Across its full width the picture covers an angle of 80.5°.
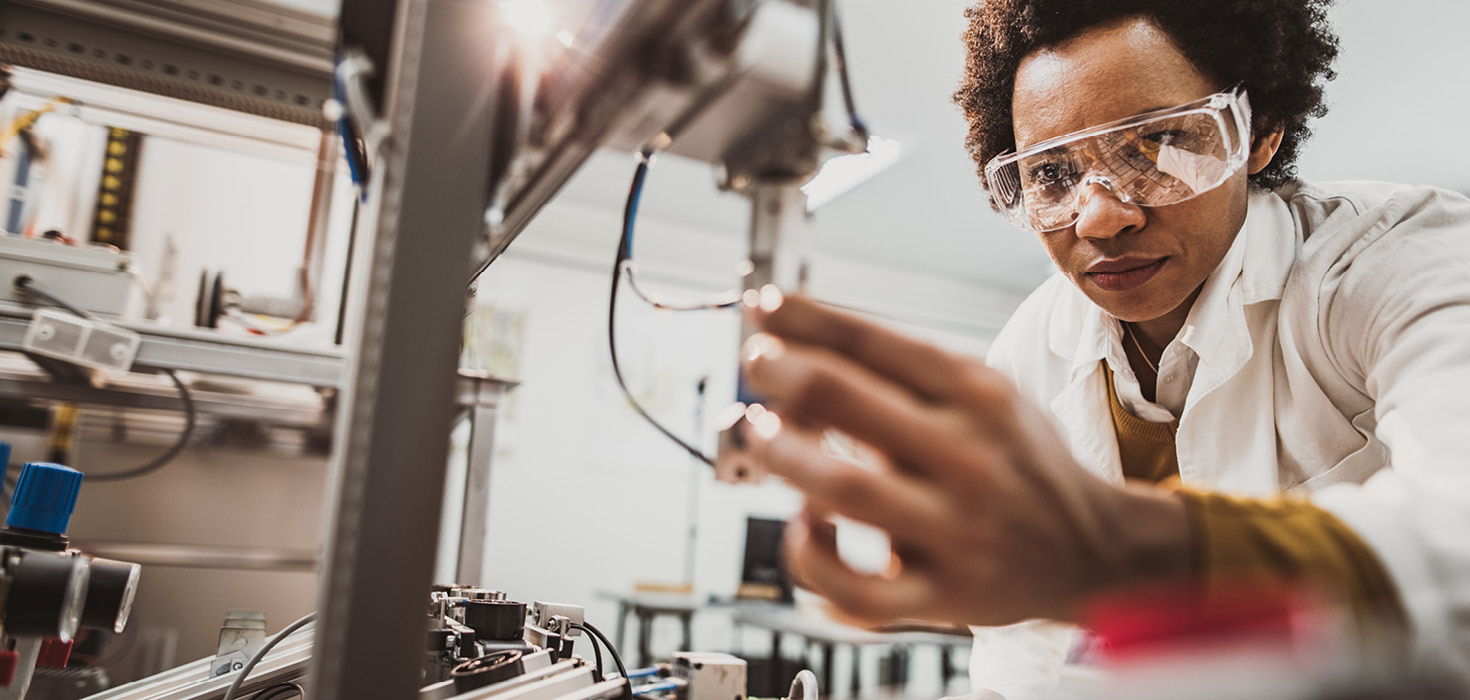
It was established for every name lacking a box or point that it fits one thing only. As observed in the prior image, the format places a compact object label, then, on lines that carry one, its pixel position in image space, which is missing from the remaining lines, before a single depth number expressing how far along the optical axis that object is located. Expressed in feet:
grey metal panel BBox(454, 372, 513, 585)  5.02
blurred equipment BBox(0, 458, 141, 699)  2.45
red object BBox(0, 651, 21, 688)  2.43
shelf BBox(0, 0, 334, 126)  3.18
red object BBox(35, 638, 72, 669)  3.28
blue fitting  2.65
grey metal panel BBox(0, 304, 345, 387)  5.39
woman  1.24
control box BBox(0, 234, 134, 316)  5.62
